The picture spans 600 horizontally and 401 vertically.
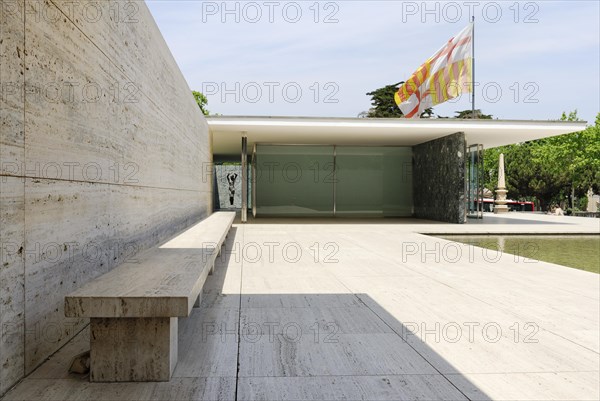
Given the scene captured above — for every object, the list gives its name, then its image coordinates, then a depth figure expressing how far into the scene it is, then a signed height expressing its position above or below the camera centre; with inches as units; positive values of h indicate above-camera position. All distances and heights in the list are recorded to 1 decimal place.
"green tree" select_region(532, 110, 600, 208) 1307.8 +113.6
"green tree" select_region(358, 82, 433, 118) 1753.2 +349.7
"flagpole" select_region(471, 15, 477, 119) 706.5 +208.8
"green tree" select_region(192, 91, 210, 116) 1461.6 +299.7
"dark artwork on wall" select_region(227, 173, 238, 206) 1215.6 +36.5
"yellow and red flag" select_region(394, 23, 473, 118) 714.2 +195.2
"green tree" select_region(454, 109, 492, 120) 1951.2 +352.9
